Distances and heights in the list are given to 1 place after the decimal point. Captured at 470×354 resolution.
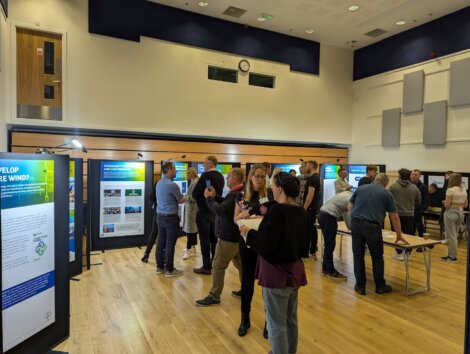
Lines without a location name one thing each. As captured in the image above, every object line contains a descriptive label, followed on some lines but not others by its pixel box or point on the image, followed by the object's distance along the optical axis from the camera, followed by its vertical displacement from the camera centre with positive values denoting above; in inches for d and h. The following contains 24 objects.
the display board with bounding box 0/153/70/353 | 76.6 -23.5
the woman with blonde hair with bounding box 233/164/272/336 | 121.5 -18.0
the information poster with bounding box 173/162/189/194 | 279.3 -10.1
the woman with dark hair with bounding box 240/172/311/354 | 89.4 -23.8
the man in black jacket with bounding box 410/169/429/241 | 275.0 -28.2
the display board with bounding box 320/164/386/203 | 369.1 -9.0
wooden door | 257.0 +69.6
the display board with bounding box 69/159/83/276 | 172.7 -26.0
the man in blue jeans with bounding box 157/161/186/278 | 187.0 -29.6
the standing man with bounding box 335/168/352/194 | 268.1 -13.7
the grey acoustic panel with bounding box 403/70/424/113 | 351.3 +83.1
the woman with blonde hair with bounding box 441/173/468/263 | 233.6 -31.3
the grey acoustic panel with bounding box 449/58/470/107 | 306.3 +81.8
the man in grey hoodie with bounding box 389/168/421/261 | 231.1 -22.2
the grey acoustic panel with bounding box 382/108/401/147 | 377.7 +47.2
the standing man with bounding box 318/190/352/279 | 190.2 -32.7
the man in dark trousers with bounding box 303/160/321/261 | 220.8 -21.8
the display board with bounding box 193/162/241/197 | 293.0 -2.1
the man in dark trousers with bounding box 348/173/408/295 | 166.2 -29.7
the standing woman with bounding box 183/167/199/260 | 222.8 -37.8
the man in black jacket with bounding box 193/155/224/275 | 163.7 -26.8
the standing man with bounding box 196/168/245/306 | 134.5 -27.2
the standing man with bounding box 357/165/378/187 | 241.0 -3.2
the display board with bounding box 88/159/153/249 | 239.6 -30.1
